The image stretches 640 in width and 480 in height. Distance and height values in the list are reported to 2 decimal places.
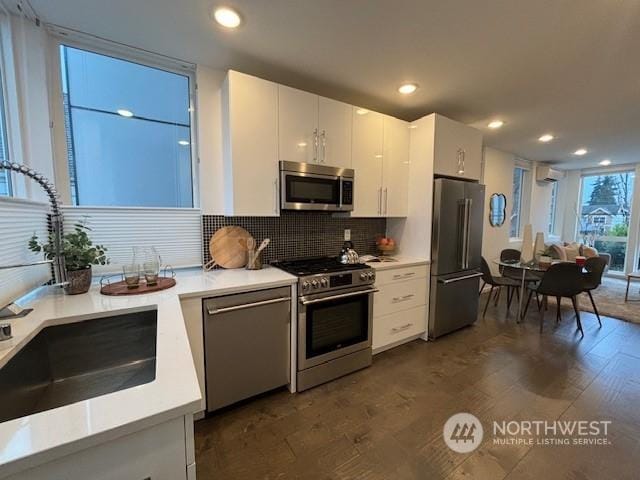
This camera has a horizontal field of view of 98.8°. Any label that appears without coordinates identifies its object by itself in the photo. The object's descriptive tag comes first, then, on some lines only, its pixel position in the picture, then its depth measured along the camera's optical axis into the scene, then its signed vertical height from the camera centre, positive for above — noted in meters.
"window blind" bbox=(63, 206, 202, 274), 1.92 -0.09
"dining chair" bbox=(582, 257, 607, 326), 3.34 -0.70
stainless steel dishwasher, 1.74 -0.85
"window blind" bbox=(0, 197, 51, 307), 1.22 -0.11
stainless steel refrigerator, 2.80 -0.36
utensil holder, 2.23 -0.33
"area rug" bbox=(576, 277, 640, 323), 3.78 -1.32
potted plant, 1.53 -0.22
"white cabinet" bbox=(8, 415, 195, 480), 0.54 -0.51
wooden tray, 1.56 -0.41
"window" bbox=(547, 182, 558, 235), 6.54 +0.20
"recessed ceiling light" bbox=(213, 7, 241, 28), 1.54 +1.17
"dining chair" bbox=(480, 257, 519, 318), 3.46 -0.84
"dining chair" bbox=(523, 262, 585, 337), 3.01 -0.72
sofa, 4.75 -0.60
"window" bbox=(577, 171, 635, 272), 5.80 +0.11
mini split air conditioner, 5.50 +0.91
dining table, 3.34 -0.60
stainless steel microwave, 2.20 +0.27
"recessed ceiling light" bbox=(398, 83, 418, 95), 2.40 +1.17
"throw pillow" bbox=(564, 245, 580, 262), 4.98 -0.62
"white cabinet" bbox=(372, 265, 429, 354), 2.55 -0.86
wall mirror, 4.70 +0.16
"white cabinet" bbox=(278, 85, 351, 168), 2.18 +0.76
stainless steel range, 2.05 -0.80
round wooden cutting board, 2.27 -0.24
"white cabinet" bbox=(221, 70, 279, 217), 2.00 +0.56
